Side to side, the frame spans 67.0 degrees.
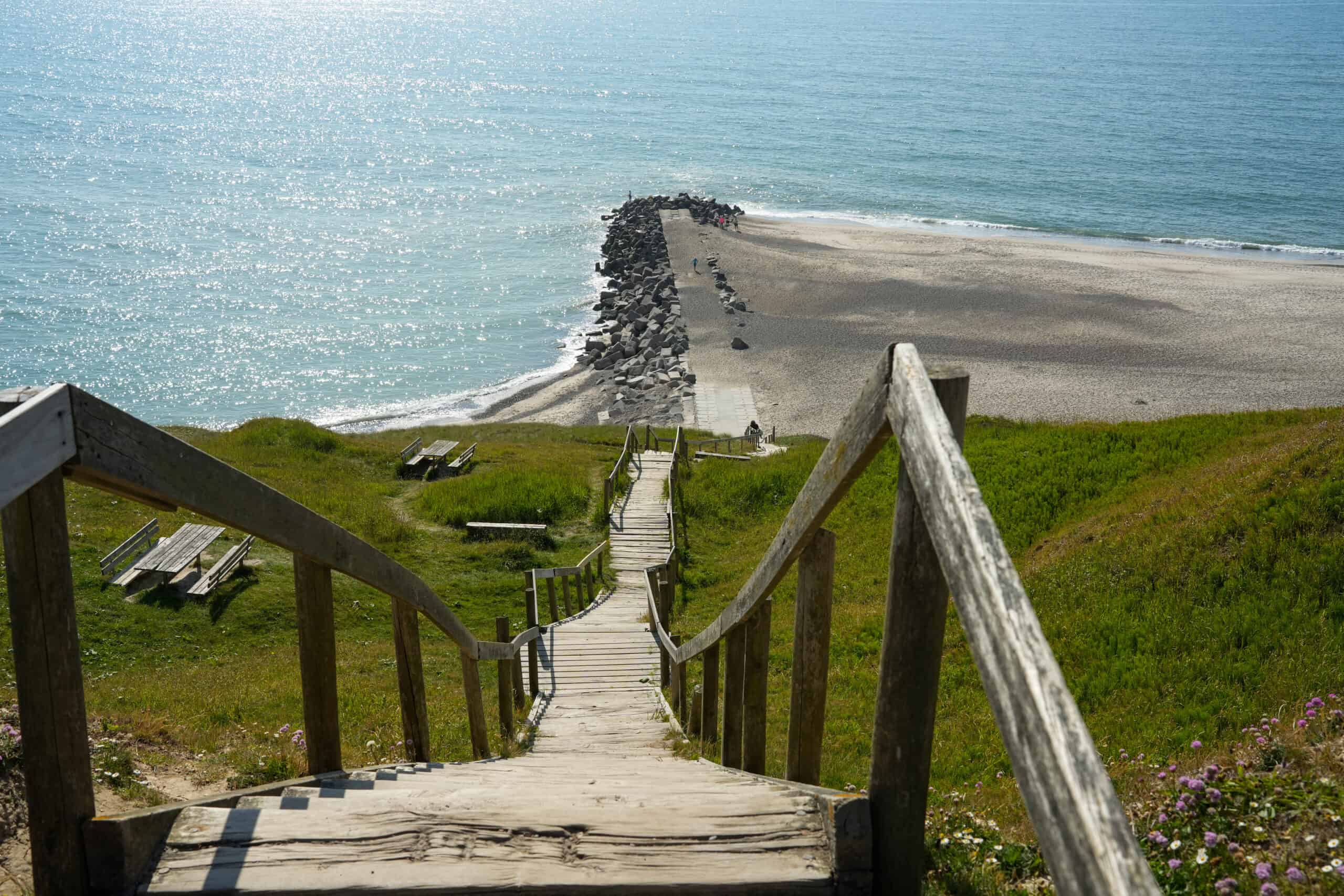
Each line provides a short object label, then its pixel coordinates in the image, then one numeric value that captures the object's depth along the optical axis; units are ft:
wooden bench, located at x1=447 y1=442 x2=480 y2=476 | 86.99
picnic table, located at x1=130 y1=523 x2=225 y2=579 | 50.16
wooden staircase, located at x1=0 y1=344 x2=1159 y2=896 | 5.89
